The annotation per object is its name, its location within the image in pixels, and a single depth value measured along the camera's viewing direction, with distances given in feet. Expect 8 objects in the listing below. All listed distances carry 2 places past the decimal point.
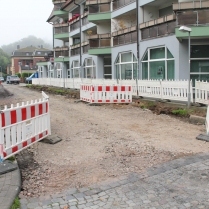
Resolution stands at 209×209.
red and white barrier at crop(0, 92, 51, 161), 18.72
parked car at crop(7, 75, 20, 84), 200.75
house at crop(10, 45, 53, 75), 385.91
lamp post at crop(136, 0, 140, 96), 77.73
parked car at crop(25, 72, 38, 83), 209.20
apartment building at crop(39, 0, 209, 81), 57.11
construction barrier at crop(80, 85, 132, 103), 50.57
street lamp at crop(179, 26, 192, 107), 40.40
